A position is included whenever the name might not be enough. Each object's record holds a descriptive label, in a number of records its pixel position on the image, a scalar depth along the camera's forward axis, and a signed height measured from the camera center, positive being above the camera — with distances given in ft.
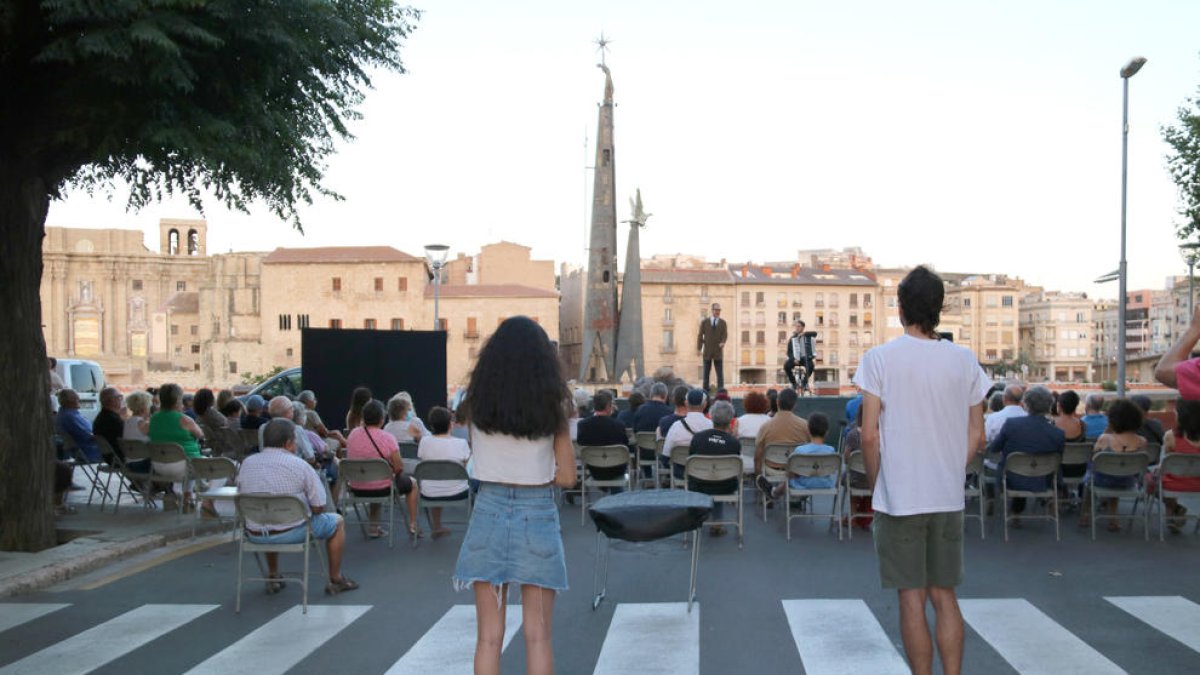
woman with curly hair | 14.66 -1.86
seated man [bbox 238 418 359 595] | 25.23 -3.29
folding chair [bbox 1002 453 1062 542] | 32.91 -3.97
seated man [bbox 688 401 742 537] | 33.37 -3.40
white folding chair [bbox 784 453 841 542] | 33.01 -3.93
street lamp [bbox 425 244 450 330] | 80.48 +6.53
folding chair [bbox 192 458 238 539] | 33.86 -3.90
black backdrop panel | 63.36 -1.44
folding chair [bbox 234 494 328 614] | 24.45 -3.83
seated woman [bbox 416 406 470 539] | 33.06 -3.45
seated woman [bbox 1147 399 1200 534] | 32.04 -3.42
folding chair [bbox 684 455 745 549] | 32.35 -3.87
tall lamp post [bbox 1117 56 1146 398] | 78.12 +13.02
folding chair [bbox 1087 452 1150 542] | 32.37 -3.97
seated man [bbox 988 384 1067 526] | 34.00 -3.10
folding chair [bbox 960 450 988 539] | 32.70 -4.57
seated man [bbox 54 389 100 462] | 42.68 -3.16
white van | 79.41 -2.68
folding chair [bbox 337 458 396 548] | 32.17 -3.85
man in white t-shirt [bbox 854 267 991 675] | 14.76 -1.80
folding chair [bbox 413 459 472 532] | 32.35 -3.88
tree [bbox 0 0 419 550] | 27.32 +6.53
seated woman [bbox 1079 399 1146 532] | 34.78 -3.10
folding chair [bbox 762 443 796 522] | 35.96 -3.99
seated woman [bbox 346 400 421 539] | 33.99 -3.23
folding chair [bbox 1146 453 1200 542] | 31.48 -3.84
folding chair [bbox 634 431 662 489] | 41.33 -4.56
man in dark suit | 80.02 +0.15
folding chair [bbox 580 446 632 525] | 35.81 -3.93
